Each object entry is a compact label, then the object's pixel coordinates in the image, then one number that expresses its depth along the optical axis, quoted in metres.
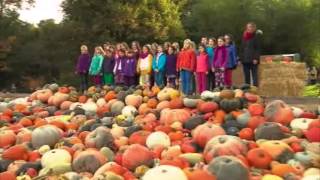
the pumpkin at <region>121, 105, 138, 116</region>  9.38
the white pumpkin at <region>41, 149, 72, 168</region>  6.98
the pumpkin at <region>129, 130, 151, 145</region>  7.57
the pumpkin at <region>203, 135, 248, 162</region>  6.43
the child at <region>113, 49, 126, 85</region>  13.77
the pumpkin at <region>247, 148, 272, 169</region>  6.32
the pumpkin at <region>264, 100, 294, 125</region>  7.83
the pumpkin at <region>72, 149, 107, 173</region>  6.63
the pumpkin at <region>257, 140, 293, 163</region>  6.45
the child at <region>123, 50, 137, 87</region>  13.66
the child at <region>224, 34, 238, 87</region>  12.17
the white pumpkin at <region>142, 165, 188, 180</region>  5.54
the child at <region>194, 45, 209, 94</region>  12.50
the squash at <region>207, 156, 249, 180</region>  5.66
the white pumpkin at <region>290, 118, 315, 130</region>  7.49
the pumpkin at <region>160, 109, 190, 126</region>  8.35
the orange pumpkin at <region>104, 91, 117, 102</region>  10.44
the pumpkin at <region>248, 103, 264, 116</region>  8.05
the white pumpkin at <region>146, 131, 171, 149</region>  7.34
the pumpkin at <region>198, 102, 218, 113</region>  8.46
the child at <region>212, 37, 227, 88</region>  12.14
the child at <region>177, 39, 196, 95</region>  12.47
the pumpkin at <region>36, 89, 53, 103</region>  11.49
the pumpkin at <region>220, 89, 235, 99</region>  8.68
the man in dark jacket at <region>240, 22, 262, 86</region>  12.30
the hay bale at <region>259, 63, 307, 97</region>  16.56
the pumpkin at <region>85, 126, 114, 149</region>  7.52
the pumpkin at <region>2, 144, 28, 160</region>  7.49
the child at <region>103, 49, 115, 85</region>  14.29
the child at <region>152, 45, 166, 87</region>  13.16
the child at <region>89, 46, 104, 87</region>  14.61
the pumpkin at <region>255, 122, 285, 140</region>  7.15
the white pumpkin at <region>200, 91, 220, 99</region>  9.07
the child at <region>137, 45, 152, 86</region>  13.45
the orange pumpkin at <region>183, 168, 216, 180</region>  5.56
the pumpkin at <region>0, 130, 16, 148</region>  8.36
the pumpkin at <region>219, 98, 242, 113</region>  8.41
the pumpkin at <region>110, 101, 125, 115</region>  9.72
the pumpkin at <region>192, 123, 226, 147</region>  7.17
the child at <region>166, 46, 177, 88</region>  13.20
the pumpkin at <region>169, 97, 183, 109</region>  8.98
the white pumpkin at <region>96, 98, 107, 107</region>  10.22
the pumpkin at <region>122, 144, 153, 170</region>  6.57
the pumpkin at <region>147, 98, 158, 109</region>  9.56
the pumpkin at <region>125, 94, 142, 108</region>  9.77
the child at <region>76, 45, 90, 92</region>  15.33
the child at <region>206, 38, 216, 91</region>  12.56
